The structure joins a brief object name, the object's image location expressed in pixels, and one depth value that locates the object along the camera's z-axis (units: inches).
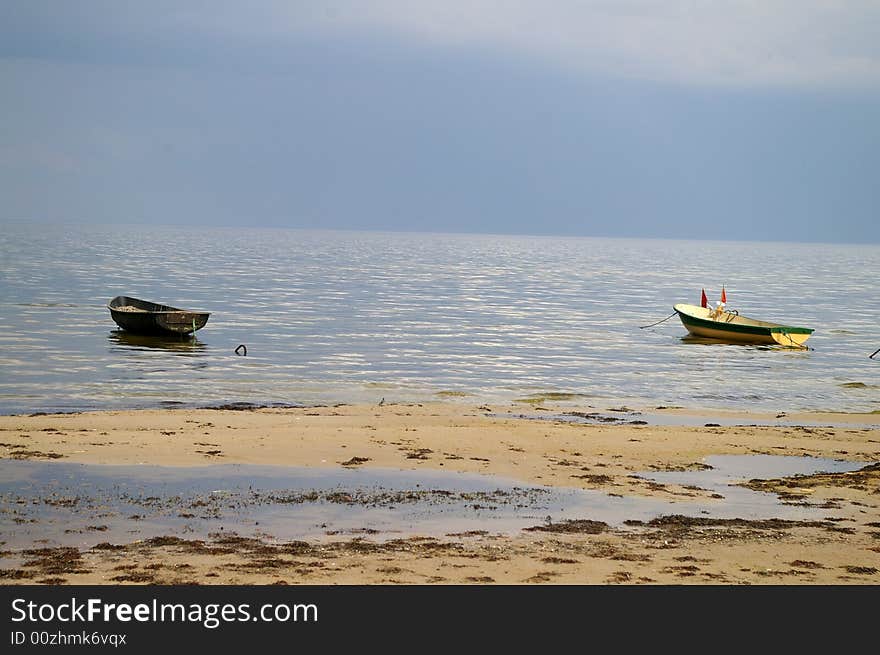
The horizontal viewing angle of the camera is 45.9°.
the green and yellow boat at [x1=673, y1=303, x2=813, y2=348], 1957.4
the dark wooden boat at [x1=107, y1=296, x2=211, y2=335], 1708.9
